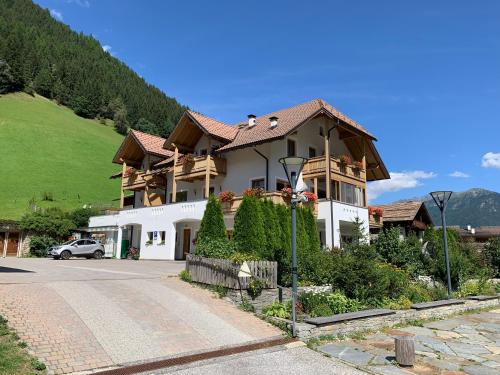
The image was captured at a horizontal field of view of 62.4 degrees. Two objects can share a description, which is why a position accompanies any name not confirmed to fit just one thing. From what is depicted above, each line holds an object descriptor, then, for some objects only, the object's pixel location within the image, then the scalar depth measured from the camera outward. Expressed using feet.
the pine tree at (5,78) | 286.05
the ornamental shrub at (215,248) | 47.75
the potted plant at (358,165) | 94.38
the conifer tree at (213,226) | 51.60
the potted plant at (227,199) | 84.12
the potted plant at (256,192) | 76.69
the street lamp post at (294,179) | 34.68
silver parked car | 97.19
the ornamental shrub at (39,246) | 119.85
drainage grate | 23.18
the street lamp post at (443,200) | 55.45
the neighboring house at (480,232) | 160.63
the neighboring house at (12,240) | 123.95
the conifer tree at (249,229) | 49.83
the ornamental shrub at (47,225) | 124.06
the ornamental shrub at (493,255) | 81.46
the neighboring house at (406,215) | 115.94
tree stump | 25.93
